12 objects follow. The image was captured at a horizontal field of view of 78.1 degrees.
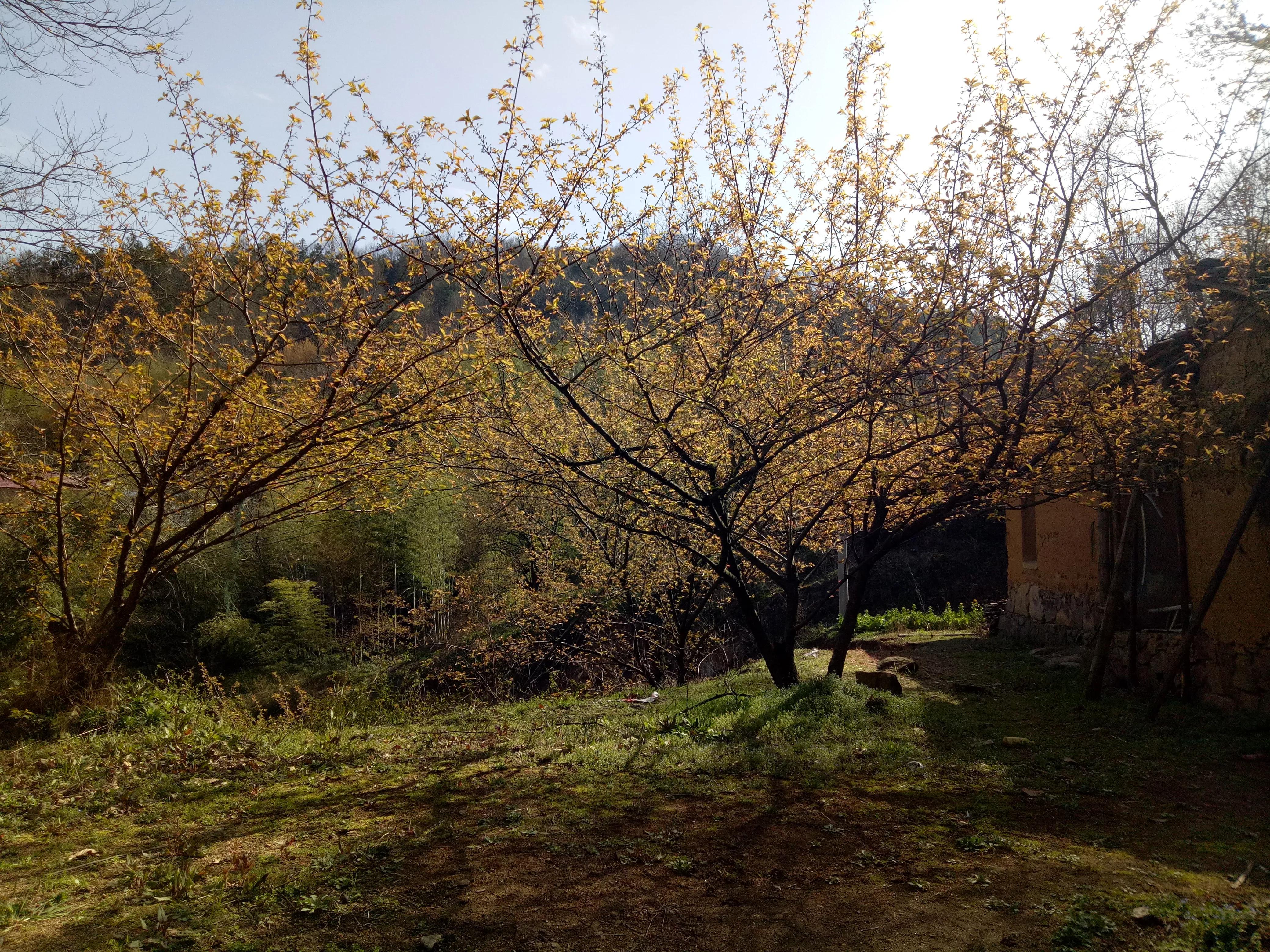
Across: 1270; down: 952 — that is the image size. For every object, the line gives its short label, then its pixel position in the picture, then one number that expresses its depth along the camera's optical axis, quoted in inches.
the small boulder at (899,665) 345.4
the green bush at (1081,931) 100.0
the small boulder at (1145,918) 105.6
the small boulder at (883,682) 283.1
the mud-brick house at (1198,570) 238.5
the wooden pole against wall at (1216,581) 219.9
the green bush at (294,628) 601.6
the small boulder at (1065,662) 339.9
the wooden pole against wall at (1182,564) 270.4
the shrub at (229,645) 591.5
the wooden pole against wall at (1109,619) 271.1
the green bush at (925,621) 558.6
